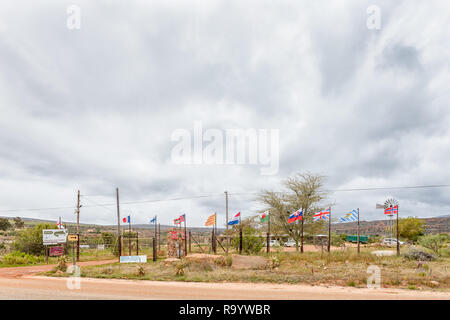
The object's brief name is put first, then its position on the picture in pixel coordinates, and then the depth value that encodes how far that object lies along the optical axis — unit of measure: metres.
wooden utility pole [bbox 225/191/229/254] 30.12
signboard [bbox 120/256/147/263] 27.60
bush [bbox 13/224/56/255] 37.66
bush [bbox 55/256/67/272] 21.75
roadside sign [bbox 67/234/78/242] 17.48
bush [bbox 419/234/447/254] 29.24
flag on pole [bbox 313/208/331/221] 26.26
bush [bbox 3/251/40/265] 29.48
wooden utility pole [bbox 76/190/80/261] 35.06
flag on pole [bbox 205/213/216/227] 27.15
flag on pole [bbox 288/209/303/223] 26.23
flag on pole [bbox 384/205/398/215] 26.52
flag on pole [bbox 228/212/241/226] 27.08
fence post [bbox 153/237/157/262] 27.00
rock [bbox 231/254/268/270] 19.91
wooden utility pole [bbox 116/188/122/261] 28.45
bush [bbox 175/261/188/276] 18.34
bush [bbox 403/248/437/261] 22.25
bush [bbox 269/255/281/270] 19.97
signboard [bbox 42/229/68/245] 27.41
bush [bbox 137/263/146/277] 18.67
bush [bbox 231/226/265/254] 27.84
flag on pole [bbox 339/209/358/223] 28.61
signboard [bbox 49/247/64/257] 26.83
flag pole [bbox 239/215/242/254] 26.87
